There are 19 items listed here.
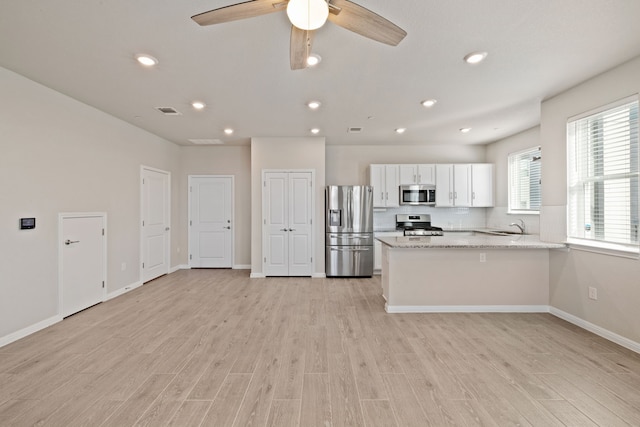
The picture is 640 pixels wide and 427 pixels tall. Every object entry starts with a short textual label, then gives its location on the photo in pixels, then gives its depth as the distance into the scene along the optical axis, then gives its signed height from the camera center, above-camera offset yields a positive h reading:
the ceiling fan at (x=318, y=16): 1.50 +1.09
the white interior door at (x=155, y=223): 5.07 -0.18
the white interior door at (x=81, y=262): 3.43 -0.62
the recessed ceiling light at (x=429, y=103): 3.60 +1.40
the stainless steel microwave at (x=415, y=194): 5.77 +0.37
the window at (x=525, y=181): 4.91 +0.57
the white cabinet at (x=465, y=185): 5.84 +0.56
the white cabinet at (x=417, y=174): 5.84 +0.78
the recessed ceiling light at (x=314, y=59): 2.53 +1.38
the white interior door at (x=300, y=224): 5.52 -0.22
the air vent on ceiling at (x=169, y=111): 3.90 +1.42
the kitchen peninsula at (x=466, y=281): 3.62 -0.86
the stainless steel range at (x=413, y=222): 6.10 -0.20
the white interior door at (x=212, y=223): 6.28 -0.22
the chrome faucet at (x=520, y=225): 5.11 -0.23
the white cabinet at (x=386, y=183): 5.82 +0.60
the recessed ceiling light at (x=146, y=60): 2.54 +1.38
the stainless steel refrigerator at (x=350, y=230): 5.43 -0.33
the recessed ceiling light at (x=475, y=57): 2.51 +1.38
